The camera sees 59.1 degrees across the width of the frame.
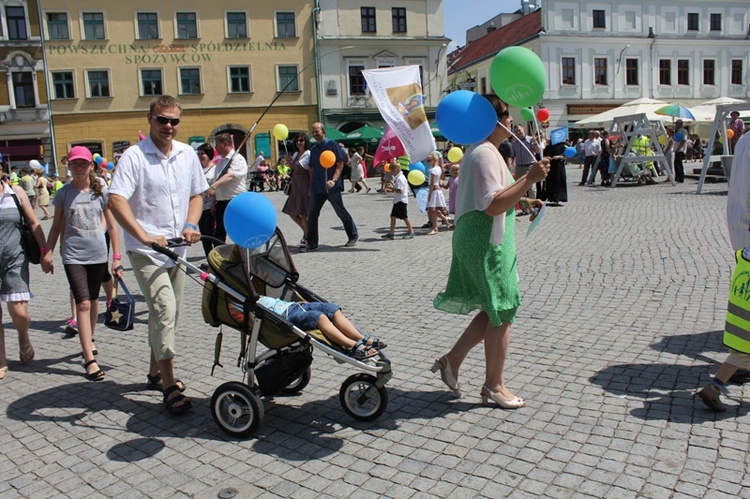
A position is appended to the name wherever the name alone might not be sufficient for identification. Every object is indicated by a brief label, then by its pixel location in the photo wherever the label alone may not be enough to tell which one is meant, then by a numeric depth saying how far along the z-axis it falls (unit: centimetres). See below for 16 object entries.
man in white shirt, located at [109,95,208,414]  408
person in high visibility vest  375
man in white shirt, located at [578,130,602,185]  2170
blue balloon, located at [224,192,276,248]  356
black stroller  370
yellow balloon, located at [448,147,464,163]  1123
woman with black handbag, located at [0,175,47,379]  516
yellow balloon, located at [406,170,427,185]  1222
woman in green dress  372
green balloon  388
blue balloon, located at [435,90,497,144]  375
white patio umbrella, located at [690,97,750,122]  2419
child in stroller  367
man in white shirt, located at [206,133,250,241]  855
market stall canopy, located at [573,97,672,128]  2183
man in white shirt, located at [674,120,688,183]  2023
